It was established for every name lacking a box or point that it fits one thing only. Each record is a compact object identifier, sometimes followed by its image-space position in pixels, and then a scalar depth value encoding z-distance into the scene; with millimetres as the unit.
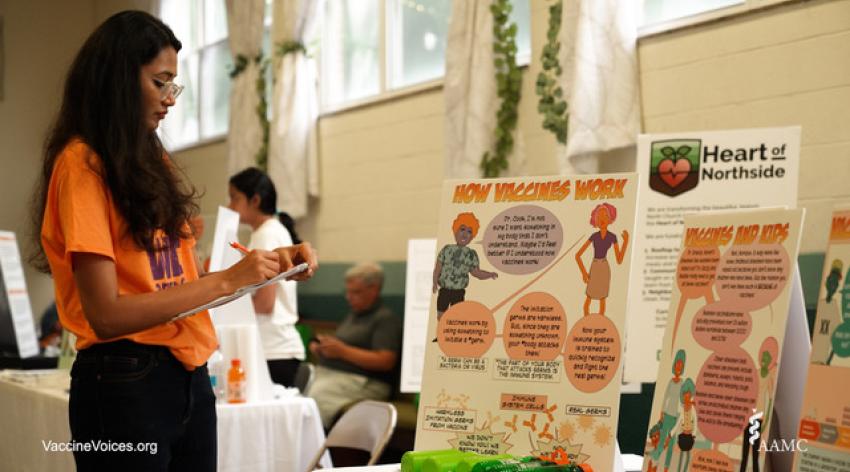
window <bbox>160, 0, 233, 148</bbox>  8651
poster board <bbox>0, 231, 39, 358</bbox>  5211
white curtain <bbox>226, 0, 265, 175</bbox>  7387
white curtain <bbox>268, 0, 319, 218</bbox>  6836
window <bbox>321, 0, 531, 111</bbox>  6051
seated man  5273
